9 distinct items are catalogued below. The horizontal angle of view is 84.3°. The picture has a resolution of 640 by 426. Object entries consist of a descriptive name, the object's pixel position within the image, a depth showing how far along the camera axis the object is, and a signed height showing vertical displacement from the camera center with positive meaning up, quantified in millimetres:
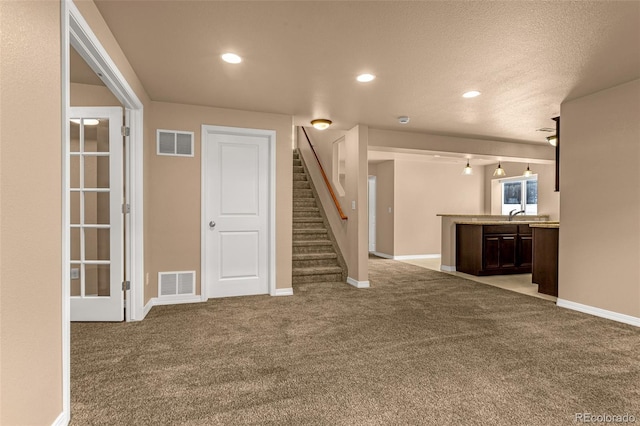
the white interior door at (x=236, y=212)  4254 -17
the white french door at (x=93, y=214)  3320 -40
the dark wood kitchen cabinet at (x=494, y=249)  5867 -627
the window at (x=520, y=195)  8445 +435
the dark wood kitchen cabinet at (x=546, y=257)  4484 -595
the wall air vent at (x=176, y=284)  4023 -848
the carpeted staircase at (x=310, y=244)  5297 -536
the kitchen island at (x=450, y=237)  6441 -466
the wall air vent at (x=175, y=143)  3984 +771
